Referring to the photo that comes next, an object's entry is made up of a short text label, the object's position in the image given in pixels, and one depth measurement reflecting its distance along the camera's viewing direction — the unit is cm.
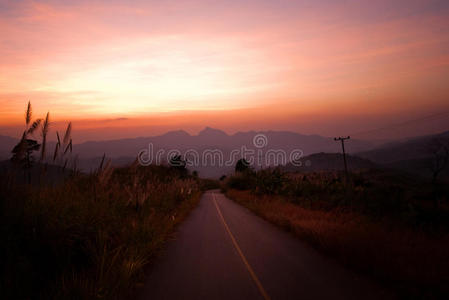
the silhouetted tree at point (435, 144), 3608
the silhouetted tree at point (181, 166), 4822
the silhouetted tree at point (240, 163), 10191
